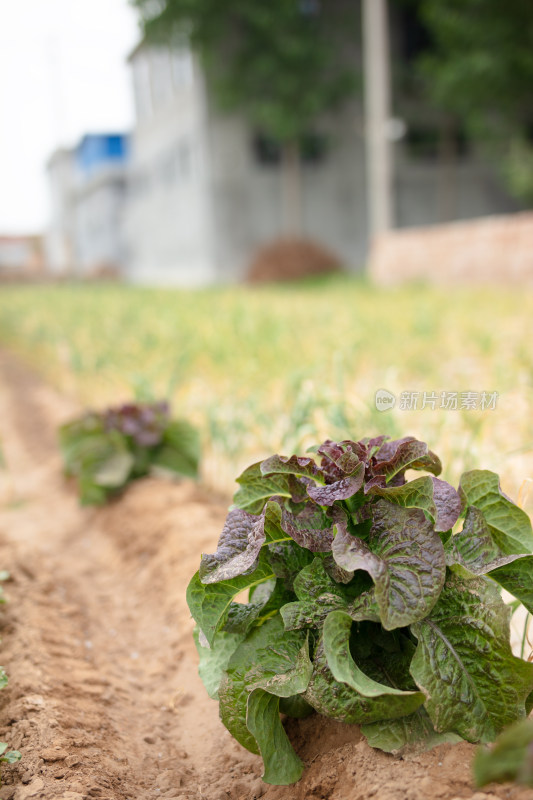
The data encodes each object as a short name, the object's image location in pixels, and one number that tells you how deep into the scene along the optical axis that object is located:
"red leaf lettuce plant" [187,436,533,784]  1.15
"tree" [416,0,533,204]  14.11
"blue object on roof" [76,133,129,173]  35.00
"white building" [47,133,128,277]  24.70
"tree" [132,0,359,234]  14.71
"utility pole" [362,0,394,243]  11.69
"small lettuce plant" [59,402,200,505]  2.93
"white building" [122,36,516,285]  16.05
